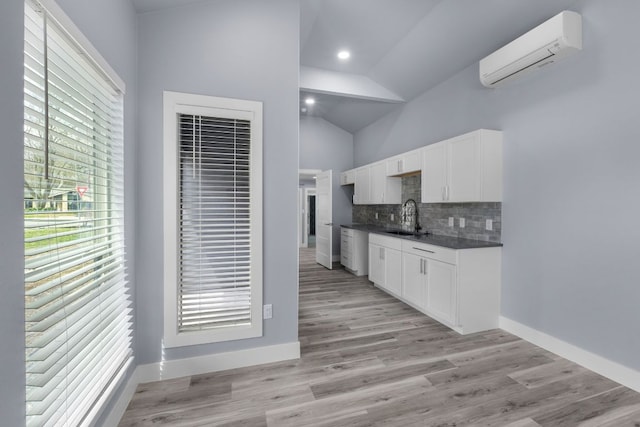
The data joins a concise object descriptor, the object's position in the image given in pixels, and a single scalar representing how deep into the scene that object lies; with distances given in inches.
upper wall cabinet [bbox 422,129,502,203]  120.5
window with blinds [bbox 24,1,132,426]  40.8
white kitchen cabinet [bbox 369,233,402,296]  156.3
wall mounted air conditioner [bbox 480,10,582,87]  91.3
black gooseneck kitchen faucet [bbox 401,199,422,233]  184.9
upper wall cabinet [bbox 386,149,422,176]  161.9
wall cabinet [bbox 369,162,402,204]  197.8
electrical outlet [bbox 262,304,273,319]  94.5
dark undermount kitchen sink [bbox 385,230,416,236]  176.4
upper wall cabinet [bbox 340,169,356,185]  244.2
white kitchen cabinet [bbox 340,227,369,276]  212.8
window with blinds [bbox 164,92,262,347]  85.4
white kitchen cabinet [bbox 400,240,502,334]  117.0
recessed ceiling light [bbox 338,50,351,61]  156.8
